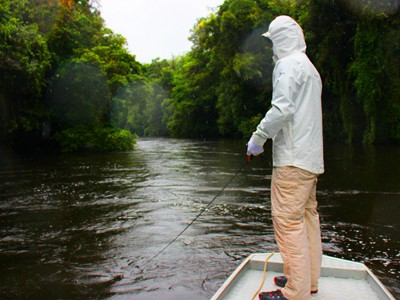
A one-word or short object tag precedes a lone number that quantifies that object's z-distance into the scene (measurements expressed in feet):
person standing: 9.49
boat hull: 10.00
